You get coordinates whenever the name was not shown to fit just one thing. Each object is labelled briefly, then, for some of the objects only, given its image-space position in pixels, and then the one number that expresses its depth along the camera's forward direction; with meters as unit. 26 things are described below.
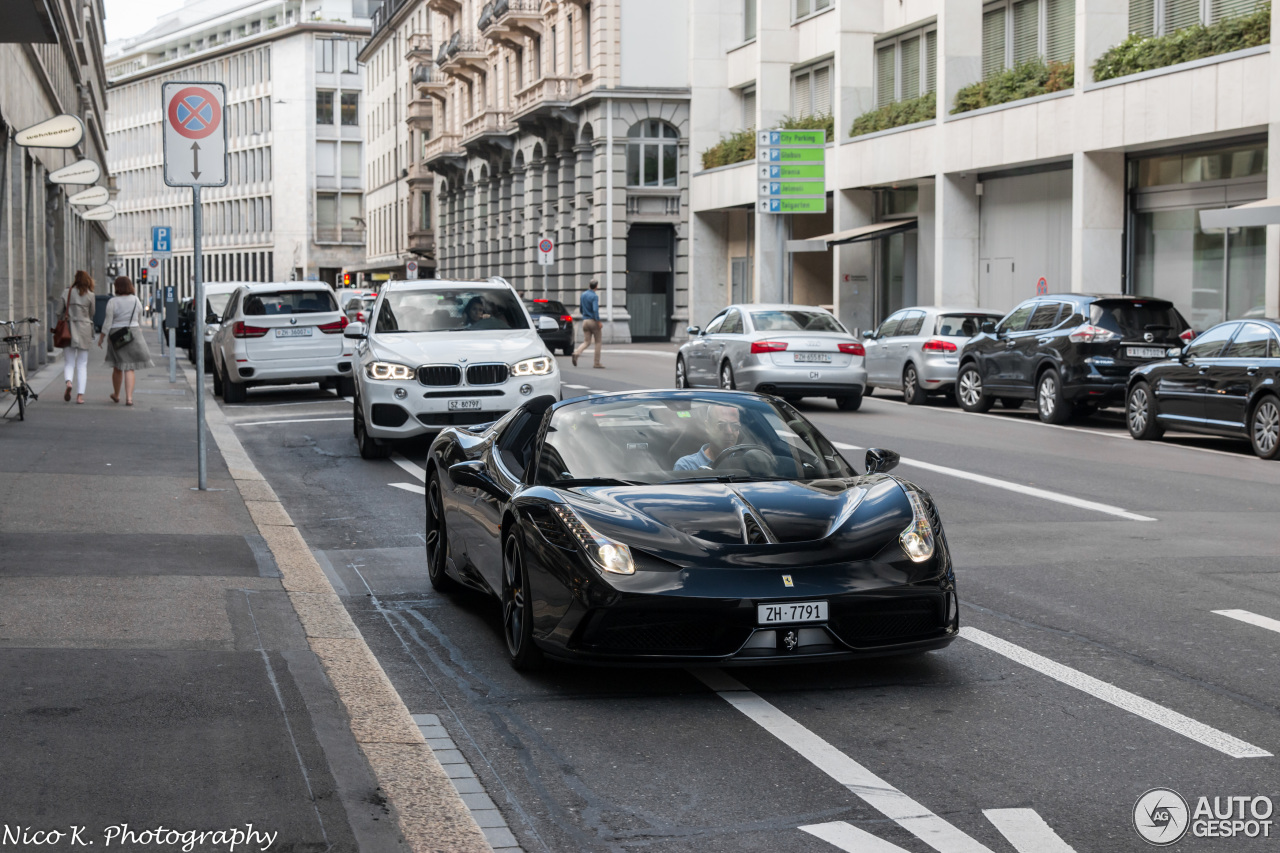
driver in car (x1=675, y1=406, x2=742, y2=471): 7.29
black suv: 21.11
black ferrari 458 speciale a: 6.18
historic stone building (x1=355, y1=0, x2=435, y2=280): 91.81
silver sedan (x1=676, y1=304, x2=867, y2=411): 22.38
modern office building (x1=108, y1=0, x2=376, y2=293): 119.00
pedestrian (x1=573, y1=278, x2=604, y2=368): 36.69
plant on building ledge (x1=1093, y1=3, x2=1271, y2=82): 26.77
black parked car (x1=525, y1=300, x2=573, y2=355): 40.25
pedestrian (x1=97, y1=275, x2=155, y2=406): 20.94
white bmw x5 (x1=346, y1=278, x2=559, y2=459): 15.64
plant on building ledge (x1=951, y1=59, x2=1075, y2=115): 32.59
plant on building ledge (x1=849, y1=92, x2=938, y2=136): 38.72
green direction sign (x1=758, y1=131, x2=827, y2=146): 42.25
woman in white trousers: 21.81
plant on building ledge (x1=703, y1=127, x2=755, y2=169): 50.91
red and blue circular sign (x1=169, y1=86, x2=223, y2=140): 12.16
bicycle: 17.80
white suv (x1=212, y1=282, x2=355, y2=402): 23.53
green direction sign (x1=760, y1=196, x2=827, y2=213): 42.34
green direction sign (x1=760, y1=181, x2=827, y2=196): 42.44
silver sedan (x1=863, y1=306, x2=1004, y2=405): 25.20
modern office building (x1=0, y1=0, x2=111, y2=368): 24.12
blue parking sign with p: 35.56
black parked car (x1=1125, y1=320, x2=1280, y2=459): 17.03
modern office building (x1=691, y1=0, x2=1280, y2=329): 28.23
